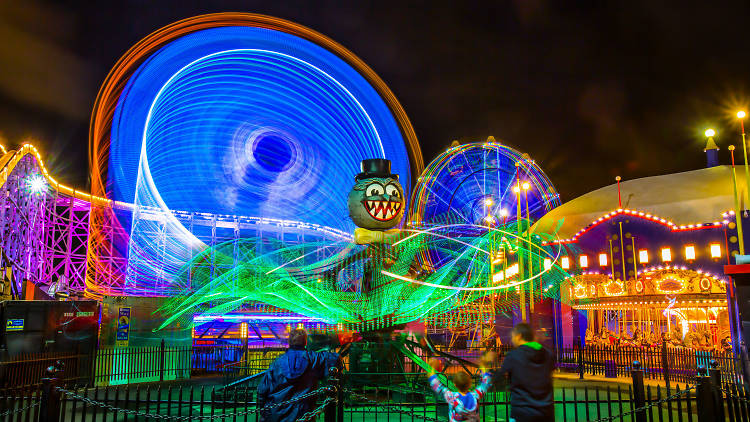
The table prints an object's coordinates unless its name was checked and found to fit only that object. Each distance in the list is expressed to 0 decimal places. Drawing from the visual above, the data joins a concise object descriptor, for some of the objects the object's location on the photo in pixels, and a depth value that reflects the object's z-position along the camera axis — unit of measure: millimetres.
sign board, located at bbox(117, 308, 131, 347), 21234
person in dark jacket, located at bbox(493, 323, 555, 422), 6805
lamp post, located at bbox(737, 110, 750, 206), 20344
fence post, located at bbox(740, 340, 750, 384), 14214
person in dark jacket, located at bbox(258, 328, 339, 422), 7844
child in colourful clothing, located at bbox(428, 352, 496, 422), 7191
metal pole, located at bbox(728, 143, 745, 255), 22031
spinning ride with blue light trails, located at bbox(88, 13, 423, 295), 22812
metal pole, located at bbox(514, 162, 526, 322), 27517
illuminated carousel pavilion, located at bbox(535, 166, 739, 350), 25953
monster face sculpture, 15727
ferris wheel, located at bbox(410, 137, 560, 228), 36938
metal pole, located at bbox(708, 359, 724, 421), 8219
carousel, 25078
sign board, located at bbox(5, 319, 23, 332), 16656
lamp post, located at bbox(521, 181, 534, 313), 25258
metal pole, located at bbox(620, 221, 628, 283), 32312
